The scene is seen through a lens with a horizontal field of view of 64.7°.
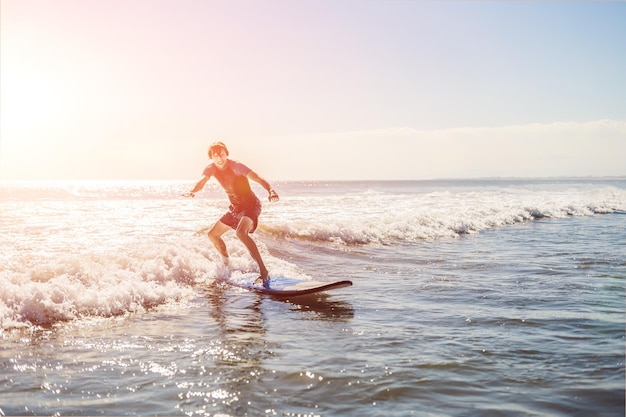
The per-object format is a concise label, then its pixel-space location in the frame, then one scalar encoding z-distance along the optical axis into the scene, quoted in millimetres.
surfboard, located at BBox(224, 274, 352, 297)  8742
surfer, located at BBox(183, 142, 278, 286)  9422
